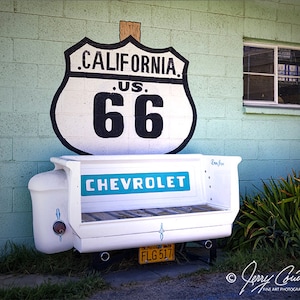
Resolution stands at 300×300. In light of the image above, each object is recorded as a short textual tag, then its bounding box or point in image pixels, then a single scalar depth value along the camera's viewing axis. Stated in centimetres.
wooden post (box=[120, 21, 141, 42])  581
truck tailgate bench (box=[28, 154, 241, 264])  451
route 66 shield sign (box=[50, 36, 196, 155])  559
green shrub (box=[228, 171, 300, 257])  524
